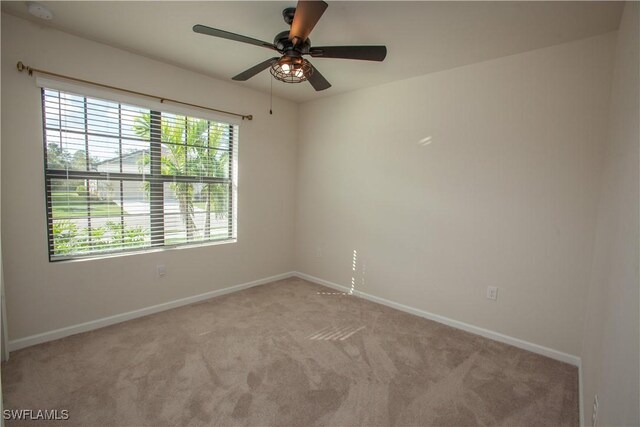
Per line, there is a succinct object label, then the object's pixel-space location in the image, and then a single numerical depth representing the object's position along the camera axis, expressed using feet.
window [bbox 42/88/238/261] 7.96
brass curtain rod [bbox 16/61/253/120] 7.14
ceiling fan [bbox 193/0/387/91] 5.31
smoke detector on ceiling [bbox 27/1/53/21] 6.47
